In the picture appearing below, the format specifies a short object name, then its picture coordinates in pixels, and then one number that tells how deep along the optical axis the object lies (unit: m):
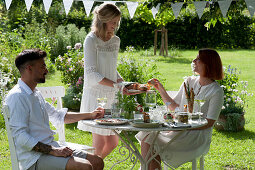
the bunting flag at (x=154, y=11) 5.13
